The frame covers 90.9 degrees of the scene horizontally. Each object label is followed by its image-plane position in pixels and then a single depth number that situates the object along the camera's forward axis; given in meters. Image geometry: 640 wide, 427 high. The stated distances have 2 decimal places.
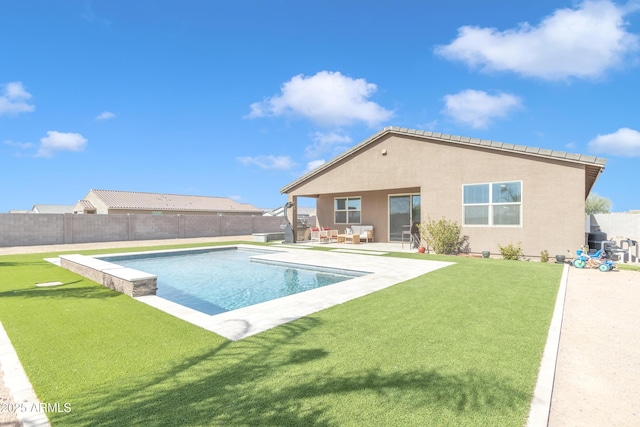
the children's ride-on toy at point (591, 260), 9.89
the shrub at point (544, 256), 11.48
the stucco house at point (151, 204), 36.22
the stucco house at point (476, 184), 11.36
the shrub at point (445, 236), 13.60
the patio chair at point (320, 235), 19.40
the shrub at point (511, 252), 12.05
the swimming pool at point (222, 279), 7.64
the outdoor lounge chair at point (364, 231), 18.72
